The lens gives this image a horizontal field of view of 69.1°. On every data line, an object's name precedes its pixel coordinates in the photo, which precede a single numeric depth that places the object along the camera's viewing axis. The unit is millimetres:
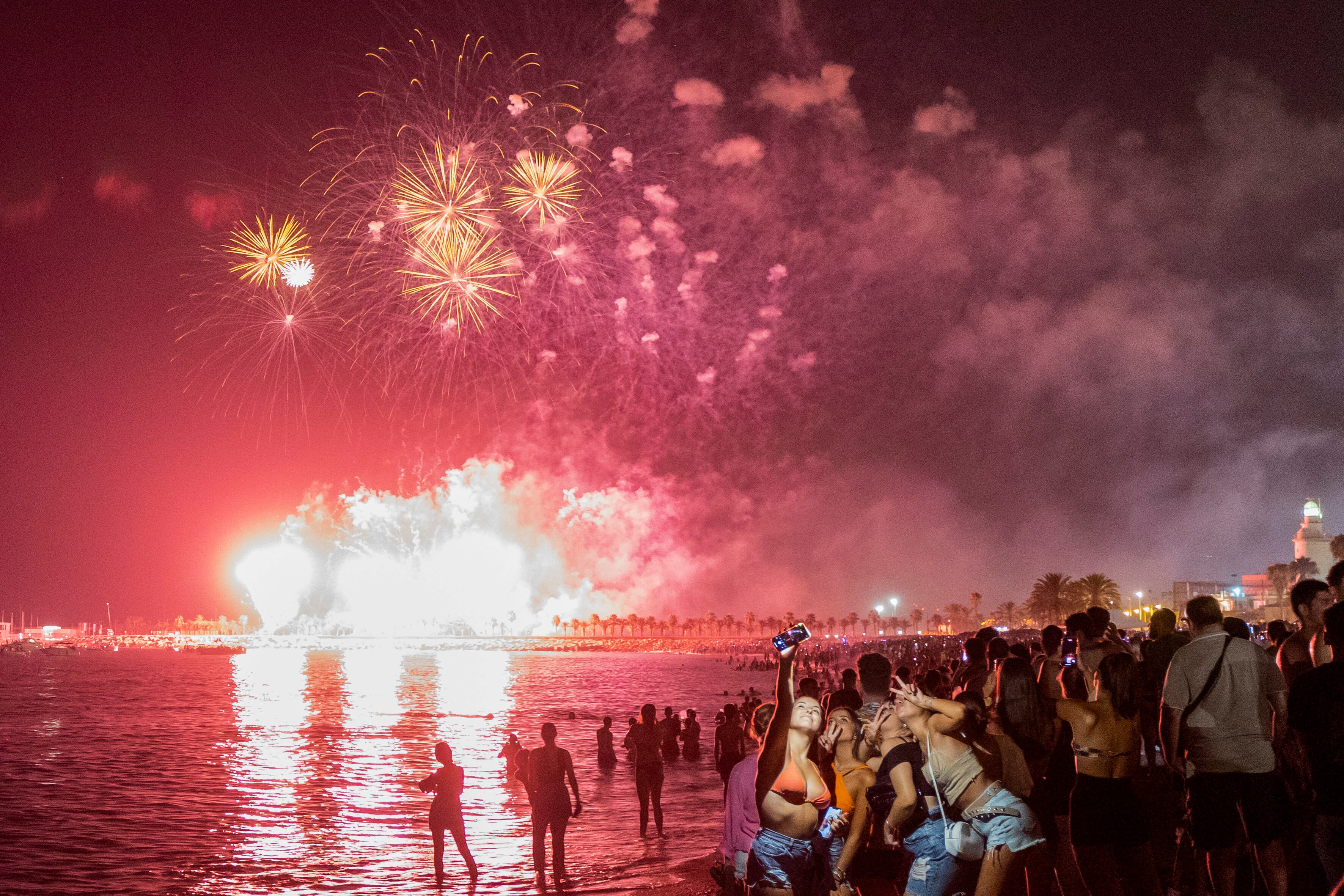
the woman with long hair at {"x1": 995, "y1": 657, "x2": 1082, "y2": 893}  6531
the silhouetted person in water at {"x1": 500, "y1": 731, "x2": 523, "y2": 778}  15492
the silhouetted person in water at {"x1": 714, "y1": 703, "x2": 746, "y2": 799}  12703
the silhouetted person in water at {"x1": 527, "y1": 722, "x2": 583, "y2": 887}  11273
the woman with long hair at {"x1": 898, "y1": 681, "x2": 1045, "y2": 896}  4996
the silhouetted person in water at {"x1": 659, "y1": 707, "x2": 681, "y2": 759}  24016
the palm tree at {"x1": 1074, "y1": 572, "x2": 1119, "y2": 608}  109188
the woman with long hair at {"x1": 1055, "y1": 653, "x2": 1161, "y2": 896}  5879
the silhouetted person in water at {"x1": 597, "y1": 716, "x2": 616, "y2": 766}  23281
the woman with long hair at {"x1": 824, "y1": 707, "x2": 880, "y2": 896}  5156
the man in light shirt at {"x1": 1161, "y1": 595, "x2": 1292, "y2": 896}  5879
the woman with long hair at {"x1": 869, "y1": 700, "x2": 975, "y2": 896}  5105
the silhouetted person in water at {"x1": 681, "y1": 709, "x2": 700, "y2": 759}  27219
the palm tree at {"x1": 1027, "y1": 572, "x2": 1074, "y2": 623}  106188
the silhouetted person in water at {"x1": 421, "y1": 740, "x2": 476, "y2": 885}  12227
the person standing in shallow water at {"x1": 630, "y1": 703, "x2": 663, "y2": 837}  14906
